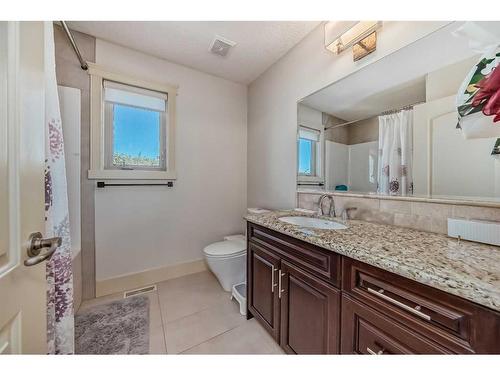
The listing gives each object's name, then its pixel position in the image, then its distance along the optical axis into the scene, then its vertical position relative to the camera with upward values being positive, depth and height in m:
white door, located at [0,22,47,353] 0.47 +0.00
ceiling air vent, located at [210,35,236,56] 1.69 +1.29
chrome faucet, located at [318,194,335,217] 1.47 -0.15
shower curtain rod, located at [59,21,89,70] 1.33 +1.05
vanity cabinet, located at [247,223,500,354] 0.52 -0.45
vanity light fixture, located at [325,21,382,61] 1.21 +1.00
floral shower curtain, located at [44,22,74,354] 0.86 -0.13
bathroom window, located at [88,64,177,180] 1.73 +0.59
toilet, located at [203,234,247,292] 1.72 -0.70
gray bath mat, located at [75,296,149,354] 1.20 -1.01
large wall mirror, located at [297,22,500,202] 0.85 +0.36
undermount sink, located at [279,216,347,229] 1.31 -0.26
